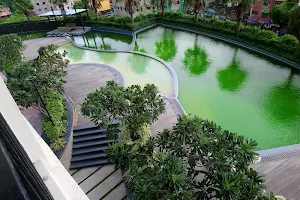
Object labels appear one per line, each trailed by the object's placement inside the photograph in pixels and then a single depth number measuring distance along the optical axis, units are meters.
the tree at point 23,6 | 30.20
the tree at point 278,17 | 24.50
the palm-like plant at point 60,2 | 27.53
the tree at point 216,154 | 4.67
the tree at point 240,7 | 17.69
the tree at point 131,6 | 23.00
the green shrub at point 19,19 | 28.27
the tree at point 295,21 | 13.80
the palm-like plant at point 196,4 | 22.46
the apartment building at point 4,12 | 58.75
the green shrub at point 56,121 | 8.44
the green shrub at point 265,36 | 17.52
